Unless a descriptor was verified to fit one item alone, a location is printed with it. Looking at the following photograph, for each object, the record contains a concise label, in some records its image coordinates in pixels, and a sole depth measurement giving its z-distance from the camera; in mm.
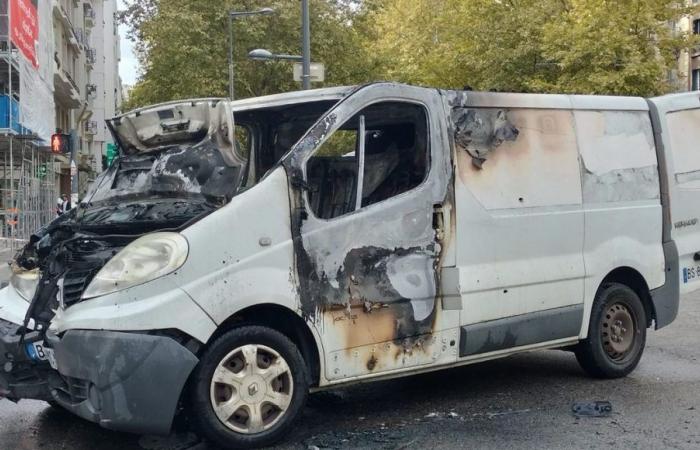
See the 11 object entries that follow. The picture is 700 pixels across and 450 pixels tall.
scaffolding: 20359
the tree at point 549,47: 23016
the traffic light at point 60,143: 17172
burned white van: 4070
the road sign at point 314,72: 17953
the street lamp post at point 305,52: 17375
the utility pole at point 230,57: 27281
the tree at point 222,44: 28844
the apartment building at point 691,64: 36778
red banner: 20234
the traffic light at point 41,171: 26444
